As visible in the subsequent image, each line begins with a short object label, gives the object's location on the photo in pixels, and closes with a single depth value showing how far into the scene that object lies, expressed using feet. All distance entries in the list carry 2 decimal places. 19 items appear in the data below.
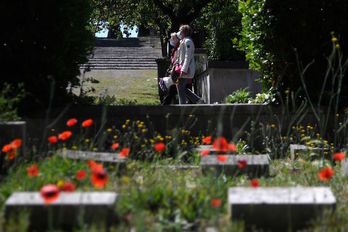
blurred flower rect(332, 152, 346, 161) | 27.22
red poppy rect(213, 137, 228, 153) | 25.71
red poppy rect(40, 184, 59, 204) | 21.50
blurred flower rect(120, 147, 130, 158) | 29.73
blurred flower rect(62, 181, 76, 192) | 23.81
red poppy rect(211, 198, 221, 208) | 23.99
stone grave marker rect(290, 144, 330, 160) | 43.55
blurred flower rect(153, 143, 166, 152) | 28.66
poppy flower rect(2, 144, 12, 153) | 28.67
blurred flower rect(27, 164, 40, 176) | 25.85
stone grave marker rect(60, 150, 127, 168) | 33.60
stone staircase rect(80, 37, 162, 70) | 206.92
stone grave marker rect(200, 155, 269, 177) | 33.60
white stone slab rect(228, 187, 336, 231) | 25.86
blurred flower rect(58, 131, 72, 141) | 30.08
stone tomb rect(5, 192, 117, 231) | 25.26
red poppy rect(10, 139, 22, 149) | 28.04
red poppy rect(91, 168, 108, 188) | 22.31
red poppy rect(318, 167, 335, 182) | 25.21
